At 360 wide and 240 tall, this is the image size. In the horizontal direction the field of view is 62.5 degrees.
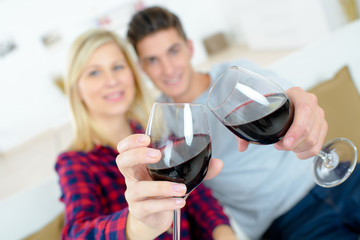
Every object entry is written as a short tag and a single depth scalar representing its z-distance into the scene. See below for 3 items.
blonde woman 0.55
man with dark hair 0.93
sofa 1.08
